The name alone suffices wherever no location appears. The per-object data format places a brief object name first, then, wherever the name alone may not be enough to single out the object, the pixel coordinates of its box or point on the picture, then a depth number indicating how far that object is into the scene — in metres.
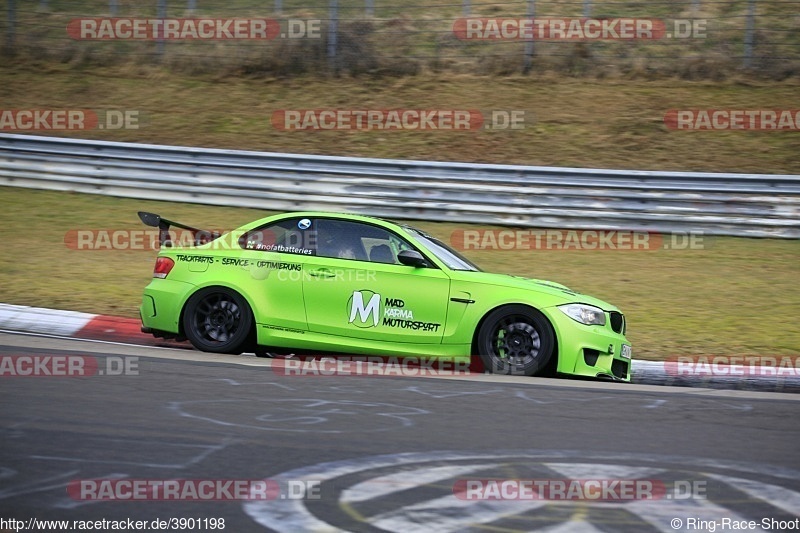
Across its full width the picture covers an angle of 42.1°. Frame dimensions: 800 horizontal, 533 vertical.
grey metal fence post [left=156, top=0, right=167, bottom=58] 23.07
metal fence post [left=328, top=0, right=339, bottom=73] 22.66
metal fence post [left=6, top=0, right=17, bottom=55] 24.89
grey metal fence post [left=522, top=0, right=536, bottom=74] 21.97
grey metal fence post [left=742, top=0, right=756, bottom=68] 21.11
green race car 8.70
